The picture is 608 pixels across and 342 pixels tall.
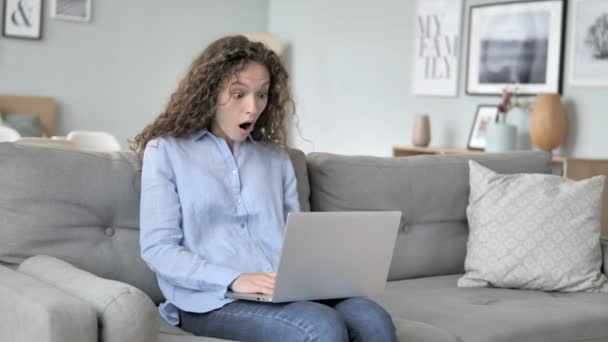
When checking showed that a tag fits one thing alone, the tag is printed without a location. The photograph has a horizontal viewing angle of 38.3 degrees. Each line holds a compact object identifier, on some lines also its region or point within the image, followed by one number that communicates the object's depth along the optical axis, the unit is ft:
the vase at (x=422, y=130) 18.93
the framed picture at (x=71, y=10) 22.71
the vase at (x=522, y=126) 17.60
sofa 5.67
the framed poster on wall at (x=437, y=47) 19.30
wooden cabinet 15.26
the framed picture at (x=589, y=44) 16.05
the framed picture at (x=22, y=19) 22.03
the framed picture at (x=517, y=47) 17.01
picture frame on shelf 18.15
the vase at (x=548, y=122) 16.03
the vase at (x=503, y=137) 16.93
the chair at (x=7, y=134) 15.54
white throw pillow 9.09
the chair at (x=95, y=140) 19.12
